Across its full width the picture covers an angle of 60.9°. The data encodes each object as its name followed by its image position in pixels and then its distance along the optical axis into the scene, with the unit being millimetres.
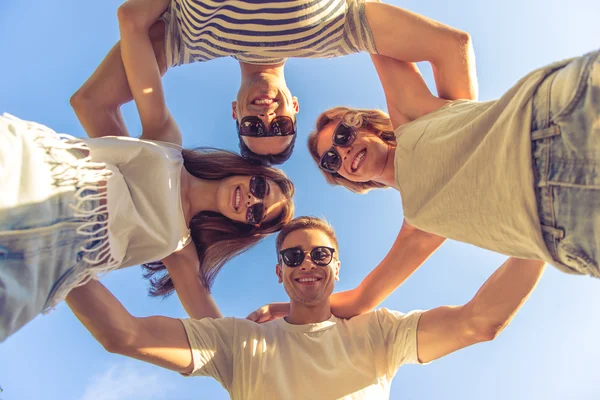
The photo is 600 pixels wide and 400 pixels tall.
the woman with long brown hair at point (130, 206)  614
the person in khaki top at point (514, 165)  512
